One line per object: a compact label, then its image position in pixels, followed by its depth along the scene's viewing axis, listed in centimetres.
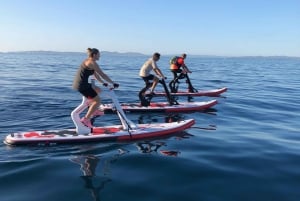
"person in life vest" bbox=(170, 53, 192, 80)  1958
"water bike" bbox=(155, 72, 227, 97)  1978
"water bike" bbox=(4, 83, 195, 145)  934
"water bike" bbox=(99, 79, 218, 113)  1471
